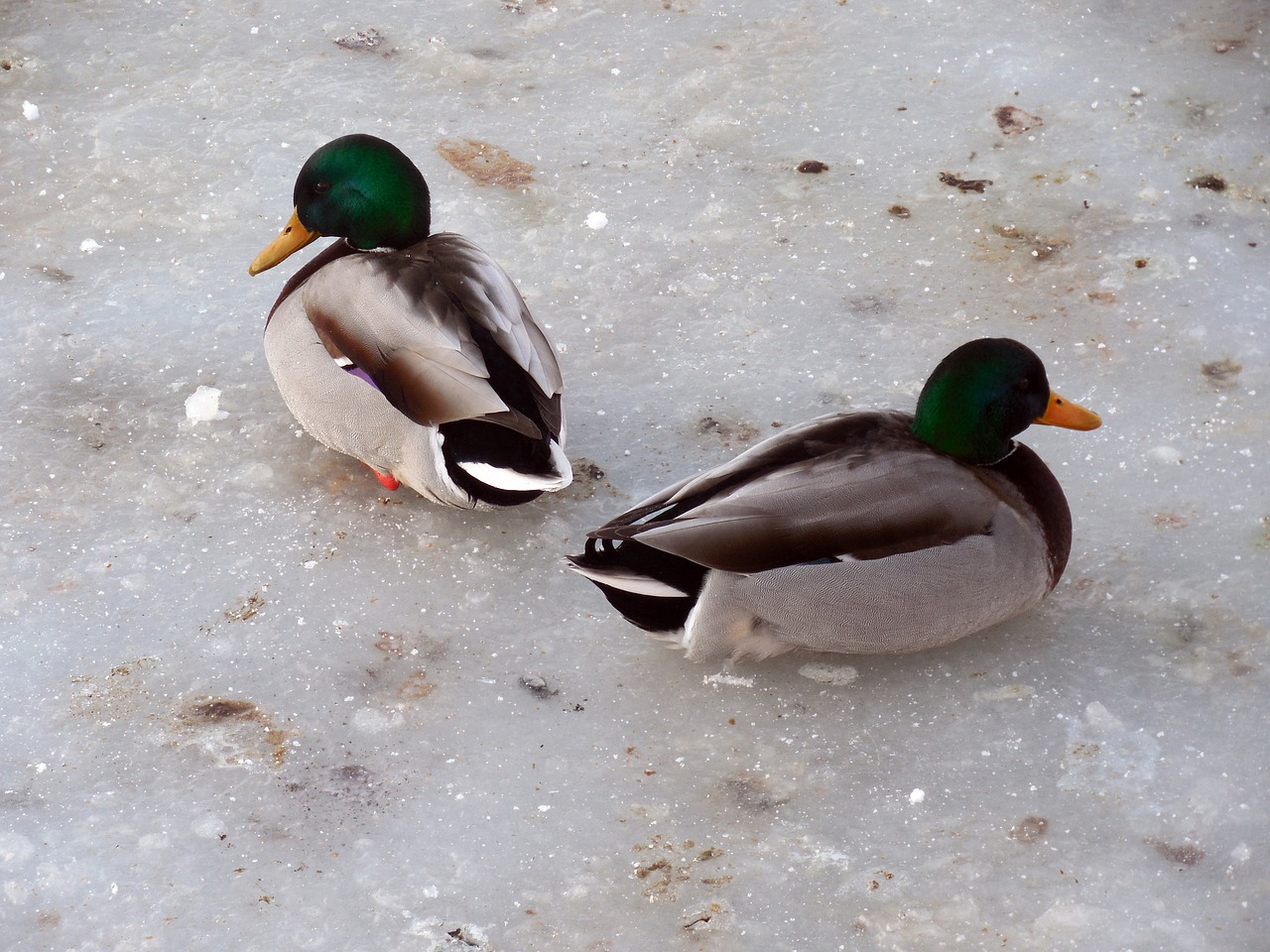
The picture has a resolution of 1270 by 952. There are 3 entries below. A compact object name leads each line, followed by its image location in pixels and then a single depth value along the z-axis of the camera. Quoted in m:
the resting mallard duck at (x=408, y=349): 6.15
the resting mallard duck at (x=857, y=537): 5.50
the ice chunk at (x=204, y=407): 7.26
